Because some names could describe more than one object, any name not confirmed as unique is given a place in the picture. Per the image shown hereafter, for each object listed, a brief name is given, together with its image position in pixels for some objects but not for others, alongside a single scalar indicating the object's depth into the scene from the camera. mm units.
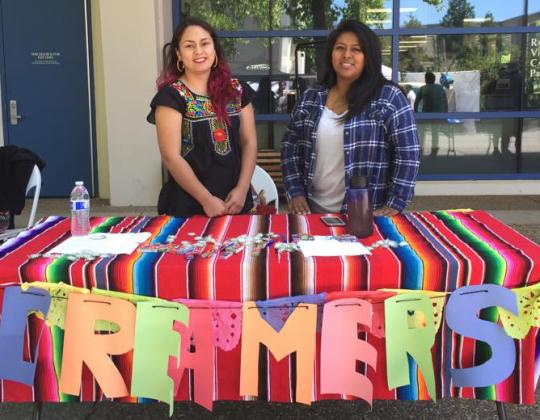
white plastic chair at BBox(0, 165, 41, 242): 3748
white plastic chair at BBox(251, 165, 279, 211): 3734
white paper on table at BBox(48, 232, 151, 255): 2371
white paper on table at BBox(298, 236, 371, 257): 2279
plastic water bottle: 2633
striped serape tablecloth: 2164
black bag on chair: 3795
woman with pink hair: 2881
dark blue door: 7219
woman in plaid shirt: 3004
